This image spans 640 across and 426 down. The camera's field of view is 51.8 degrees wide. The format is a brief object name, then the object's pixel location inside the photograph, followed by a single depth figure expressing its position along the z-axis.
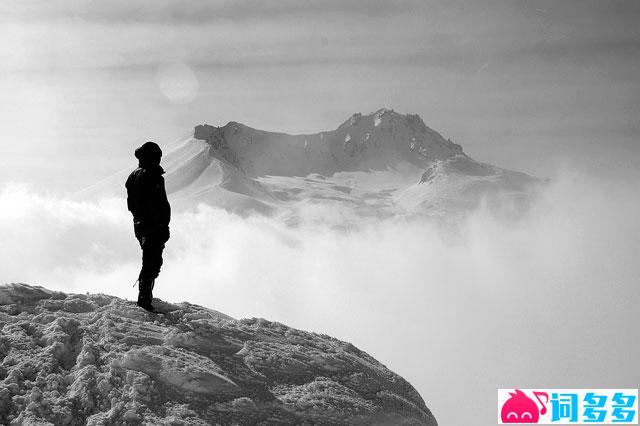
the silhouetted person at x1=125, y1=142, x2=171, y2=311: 10.42
